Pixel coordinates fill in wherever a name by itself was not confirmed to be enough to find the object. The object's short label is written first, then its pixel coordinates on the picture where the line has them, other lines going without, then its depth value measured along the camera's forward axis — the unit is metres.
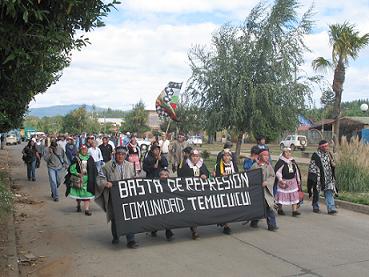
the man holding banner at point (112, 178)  7.92
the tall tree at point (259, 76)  22.72
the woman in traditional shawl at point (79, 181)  11.29
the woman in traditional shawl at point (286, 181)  10.52
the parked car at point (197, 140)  59.89
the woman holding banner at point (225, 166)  9.42
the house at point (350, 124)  48.39
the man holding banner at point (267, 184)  9.01
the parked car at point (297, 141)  46.72
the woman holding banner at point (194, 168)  8.89
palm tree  25.03
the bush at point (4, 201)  6.66
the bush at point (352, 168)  12.95
